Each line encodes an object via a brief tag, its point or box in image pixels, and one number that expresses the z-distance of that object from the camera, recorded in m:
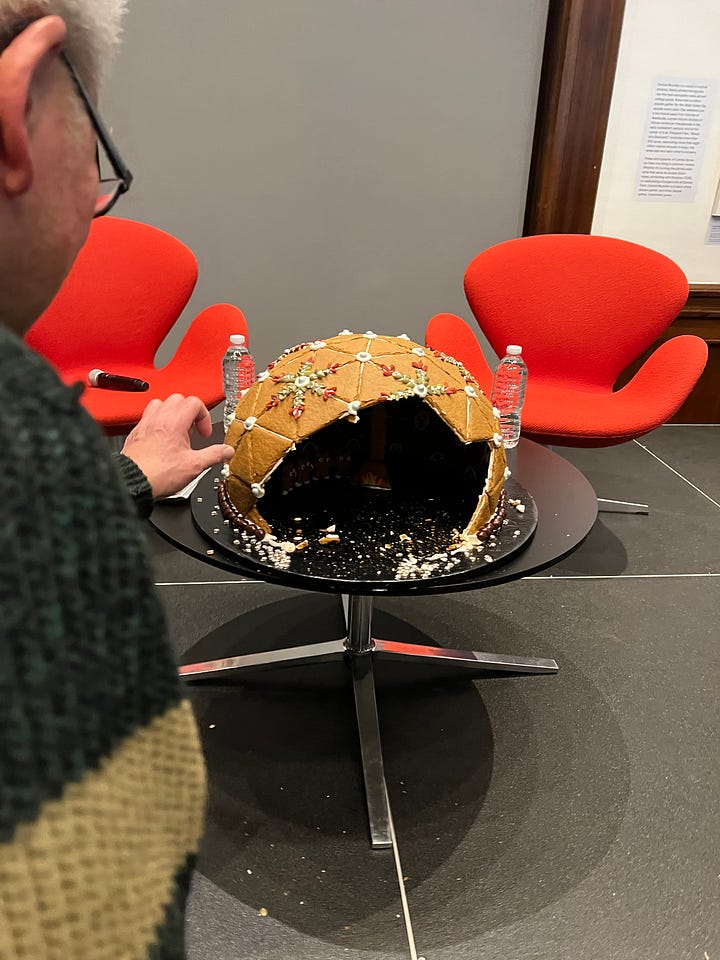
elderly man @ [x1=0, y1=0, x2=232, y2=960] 0.43
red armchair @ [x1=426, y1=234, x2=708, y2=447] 2.70
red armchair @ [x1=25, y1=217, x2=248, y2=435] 2.74
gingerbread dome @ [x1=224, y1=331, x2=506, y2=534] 1.48
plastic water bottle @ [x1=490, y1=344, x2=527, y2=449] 2.29
